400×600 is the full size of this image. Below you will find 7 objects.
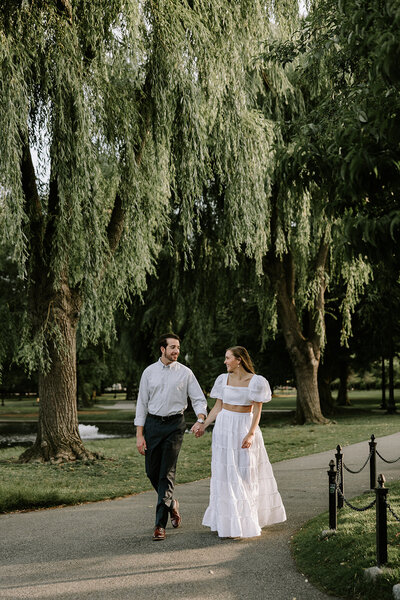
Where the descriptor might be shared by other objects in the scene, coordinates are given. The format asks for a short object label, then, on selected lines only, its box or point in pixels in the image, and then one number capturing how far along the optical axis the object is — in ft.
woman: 21.44
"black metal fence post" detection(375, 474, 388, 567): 16.92
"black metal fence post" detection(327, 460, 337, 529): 20.86
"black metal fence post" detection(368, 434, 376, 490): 31.55
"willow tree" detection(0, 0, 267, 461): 36.11
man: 22.39
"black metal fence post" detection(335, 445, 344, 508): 24.73
